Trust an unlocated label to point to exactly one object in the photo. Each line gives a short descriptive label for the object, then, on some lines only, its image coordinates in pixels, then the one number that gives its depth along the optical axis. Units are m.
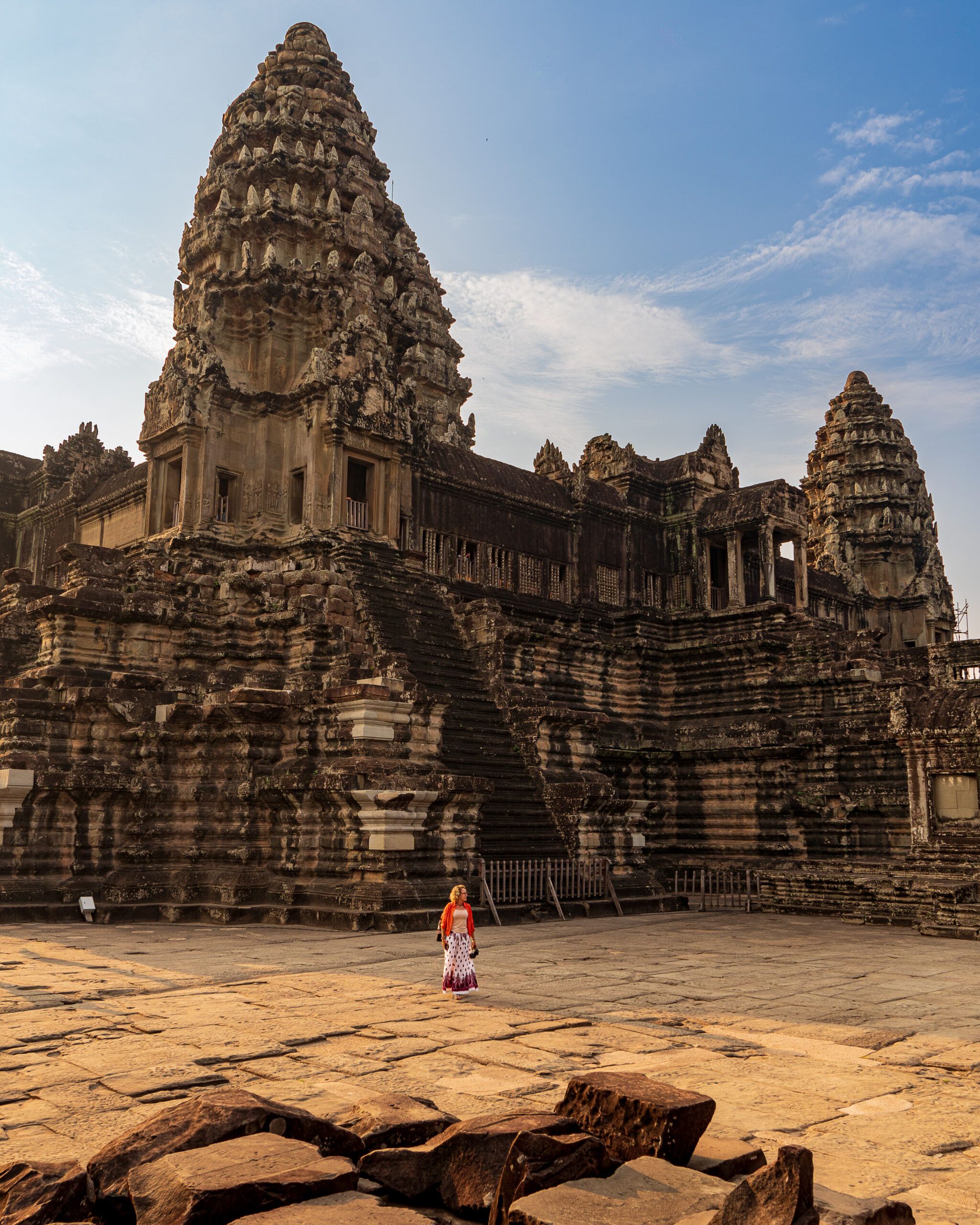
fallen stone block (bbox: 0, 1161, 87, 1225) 4.57
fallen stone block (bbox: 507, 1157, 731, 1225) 4.44
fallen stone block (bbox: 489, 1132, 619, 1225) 4.81
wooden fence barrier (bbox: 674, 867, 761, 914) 23.73
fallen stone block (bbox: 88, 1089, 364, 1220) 4.88
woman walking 11.02
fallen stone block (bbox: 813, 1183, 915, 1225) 4.54
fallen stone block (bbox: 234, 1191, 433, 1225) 4.37
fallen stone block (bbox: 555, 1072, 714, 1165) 5.27
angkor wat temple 19.09
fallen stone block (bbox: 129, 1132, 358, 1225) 4.45
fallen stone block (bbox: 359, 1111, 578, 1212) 5.06
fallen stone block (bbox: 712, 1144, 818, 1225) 4.34
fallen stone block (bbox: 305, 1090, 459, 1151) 5.43
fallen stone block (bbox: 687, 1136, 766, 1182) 5.24
